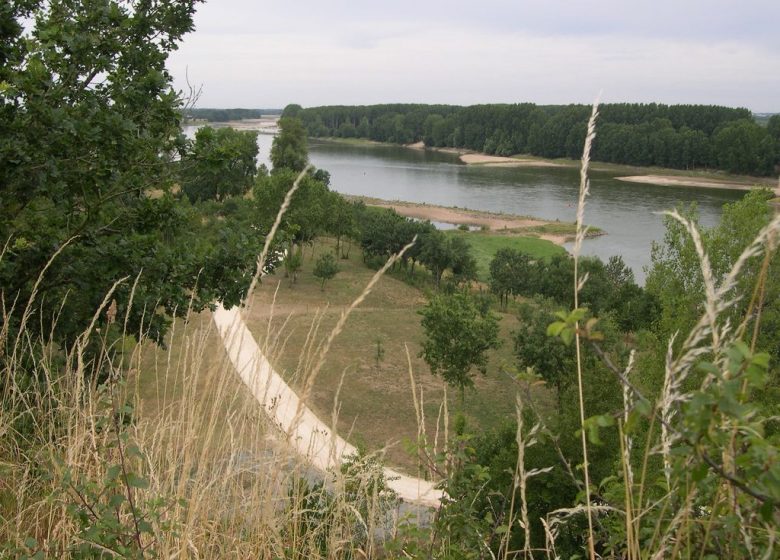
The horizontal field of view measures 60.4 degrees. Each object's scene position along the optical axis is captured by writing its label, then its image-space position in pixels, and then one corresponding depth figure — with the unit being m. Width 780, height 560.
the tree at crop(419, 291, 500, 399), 16.92
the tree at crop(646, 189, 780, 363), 16.16
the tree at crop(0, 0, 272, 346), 5.57
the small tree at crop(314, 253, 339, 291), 27.98
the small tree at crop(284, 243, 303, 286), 27.17
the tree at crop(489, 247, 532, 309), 29.45
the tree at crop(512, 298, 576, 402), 17.30
